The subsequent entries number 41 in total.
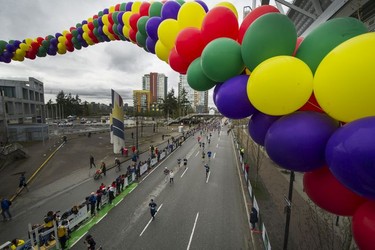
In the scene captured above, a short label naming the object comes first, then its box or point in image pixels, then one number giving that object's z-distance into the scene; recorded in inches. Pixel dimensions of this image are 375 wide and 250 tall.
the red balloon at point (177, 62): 183.6
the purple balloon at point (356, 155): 70.6
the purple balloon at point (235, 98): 129.0
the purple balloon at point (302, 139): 94.7
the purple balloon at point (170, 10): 217.2
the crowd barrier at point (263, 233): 343.6
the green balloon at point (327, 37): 99.0
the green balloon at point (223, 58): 130.0
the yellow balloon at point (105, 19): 387.0
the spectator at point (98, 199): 494.6
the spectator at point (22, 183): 589.6
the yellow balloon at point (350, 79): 74.3
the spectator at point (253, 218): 416.2
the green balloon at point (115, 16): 351.4
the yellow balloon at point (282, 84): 95.8
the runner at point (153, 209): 448.1
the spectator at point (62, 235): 358.5
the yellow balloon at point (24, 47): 552.8
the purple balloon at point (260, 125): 129.4
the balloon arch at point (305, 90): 76.2
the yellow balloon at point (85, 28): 450.2
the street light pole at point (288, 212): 297.3
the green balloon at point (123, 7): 352.9
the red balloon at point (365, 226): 86.0
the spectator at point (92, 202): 470.9
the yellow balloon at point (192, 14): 180.9
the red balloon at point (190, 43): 160.2
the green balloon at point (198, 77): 162.2
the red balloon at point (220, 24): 143.9
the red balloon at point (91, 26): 437.9
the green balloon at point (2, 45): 554.6
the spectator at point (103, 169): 737.8
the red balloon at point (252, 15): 131.3
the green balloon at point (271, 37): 105.5
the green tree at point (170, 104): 3390.5
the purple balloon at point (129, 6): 338.6
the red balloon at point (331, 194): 105.1
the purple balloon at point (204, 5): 210.9
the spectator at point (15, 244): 313.1
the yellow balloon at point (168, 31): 195.9
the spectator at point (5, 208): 438.0
